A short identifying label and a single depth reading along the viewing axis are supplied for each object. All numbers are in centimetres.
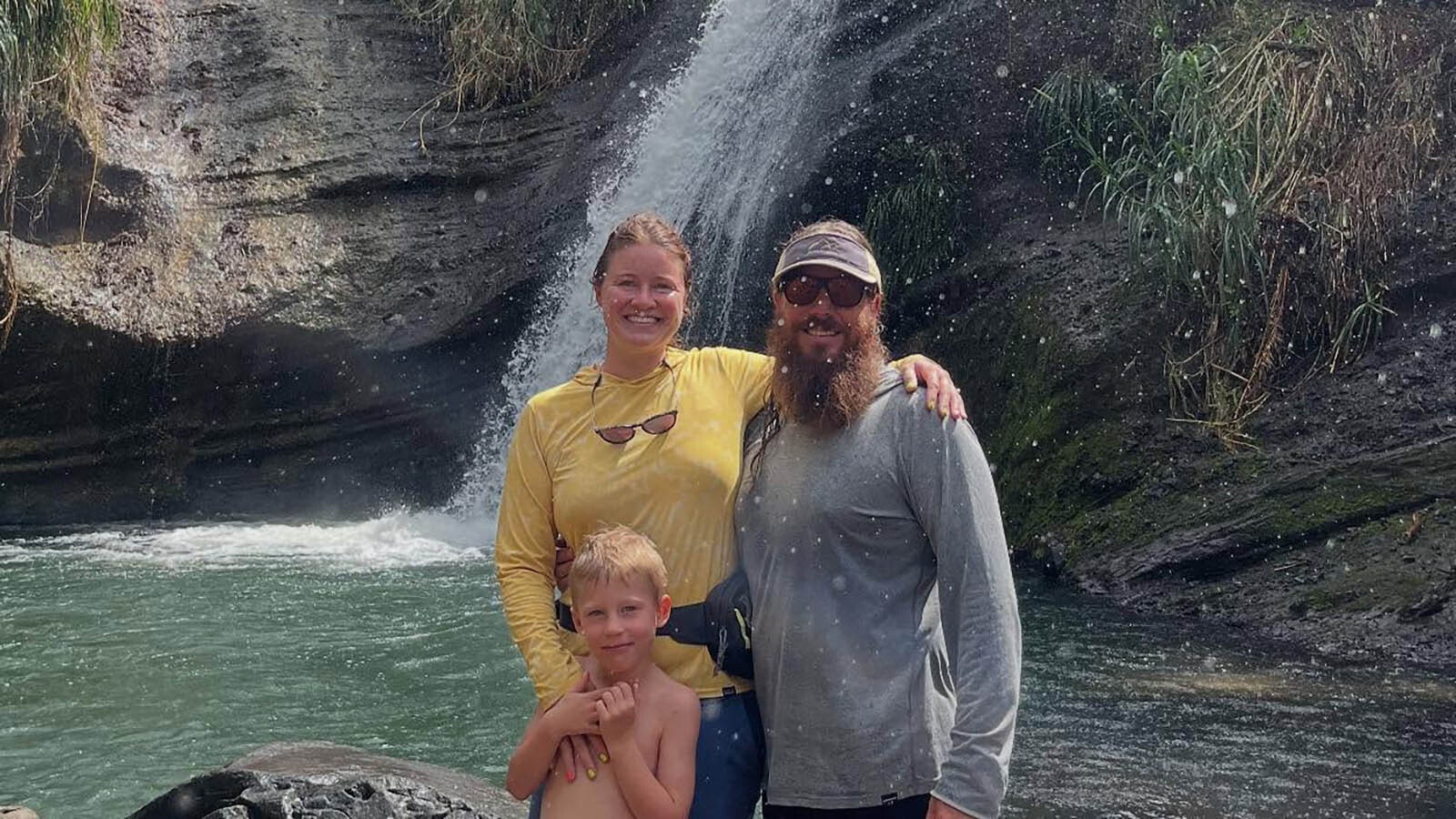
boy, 242
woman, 252
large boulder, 373
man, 237
